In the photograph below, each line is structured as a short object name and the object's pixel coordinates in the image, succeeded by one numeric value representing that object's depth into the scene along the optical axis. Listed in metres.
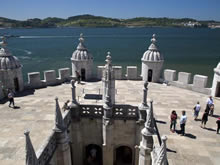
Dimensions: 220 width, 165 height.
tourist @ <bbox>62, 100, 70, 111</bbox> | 11.78
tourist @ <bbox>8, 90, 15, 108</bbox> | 13.03
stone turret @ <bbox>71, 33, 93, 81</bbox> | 18.75
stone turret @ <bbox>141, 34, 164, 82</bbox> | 18.28
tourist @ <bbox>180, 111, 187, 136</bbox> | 9.66
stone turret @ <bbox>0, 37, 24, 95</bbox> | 15.36
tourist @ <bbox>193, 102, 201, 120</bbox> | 11.25
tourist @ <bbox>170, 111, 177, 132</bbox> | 9.88
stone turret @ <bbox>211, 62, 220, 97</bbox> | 14.90
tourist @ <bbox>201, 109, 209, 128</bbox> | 10.30
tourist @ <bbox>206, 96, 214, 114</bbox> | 11.80
